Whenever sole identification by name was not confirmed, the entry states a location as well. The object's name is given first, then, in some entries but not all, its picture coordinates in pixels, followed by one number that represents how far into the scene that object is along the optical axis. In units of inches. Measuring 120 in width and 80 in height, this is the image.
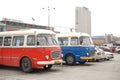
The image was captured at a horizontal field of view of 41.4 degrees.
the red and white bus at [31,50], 375.2
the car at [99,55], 599.3
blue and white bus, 490.1
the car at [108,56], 680.5
